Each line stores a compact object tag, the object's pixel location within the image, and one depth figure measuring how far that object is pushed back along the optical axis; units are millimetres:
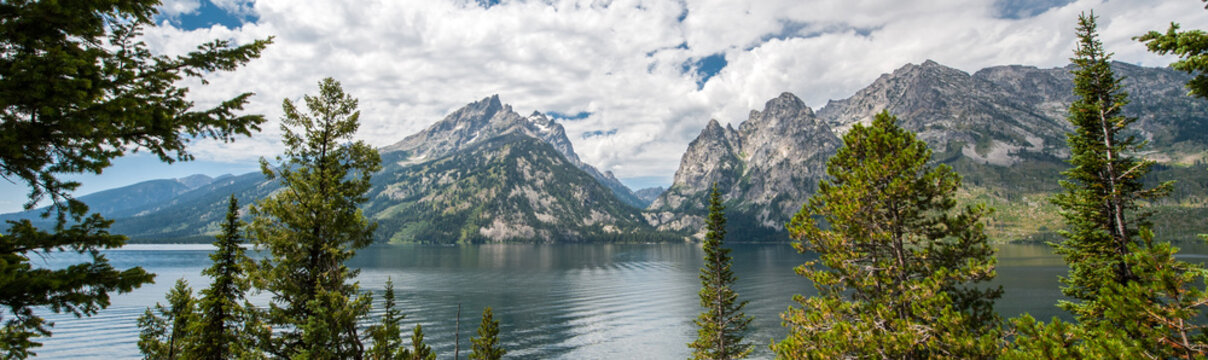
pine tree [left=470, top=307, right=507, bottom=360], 36500
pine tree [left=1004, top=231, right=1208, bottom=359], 10094
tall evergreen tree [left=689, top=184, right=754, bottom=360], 40625
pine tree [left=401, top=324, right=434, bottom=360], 34331
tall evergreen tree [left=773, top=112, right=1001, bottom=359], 16266
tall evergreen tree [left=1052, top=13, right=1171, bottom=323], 20984
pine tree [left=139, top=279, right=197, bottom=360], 29578
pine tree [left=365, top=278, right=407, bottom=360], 20750
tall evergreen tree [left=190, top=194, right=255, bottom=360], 24328
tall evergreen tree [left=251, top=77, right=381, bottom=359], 18844
